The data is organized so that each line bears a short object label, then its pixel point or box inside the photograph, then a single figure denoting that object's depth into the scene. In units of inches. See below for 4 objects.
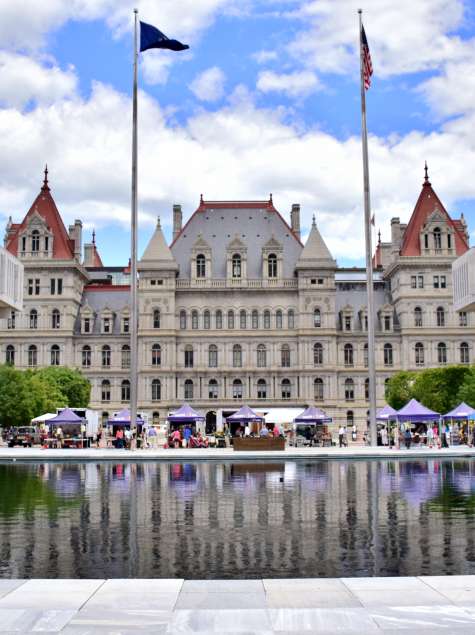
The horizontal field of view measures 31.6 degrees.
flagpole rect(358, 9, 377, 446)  1952.5
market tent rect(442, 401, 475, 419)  2091.5
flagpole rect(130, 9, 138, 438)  1909.4
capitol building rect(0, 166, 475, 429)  3531.0
